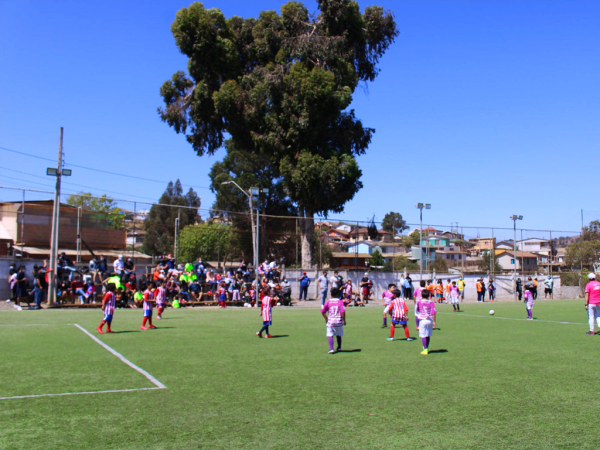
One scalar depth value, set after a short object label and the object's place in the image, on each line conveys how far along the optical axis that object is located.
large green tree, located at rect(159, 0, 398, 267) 38.97
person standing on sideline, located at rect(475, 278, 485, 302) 38.72
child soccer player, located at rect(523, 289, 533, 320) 21.06
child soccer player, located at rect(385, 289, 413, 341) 14.33
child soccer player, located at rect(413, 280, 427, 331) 12.27
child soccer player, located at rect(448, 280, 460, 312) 26.66
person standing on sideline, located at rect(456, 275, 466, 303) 37.75
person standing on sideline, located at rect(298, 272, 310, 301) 33.62
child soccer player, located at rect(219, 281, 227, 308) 29.13
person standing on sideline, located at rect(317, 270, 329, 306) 28.89
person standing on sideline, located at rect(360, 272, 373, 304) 32.91
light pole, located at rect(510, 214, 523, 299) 45.03
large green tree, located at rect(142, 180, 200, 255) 35.74
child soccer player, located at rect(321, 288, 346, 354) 11.88
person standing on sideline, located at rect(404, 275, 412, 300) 33.25
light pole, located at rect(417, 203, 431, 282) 40.50
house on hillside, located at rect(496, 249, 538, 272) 49.00
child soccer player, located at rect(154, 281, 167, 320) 19.31
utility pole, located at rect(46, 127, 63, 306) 25.61
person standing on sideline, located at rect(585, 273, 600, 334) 15.24
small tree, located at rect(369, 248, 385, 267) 41.30
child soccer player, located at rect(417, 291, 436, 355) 11.87
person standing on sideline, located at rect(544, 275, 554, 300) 44.00
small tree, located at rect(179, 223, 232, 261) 34.94
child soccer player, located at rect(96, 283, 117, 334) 15.02
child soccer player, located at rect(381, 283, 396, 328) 16.96
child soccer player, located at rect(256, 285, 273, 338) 14.28
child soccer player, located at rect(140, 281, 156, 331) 16.52
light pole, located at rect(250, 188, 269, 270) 27.48
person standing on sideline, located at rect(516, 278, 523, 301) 41.82
